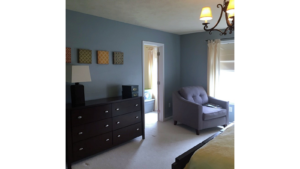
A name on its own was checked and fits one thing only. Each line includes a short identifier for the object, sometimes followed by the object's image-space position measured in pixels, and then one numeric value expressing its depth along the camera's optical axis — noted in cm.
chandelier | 203
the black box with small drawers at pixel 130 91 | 340
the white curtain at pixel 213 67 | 445
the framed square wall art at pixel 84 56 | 300
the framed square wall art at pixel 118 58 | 353
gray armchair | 377
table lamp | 264
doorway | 567
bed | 150
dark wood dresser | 255
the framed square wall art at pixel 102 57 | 326
